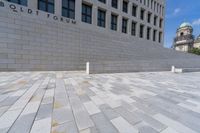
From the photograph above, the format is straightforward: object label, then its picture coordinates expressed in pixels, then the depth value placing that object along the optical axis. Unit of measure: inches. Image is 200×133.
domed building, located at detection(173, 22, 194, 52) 2177.7
